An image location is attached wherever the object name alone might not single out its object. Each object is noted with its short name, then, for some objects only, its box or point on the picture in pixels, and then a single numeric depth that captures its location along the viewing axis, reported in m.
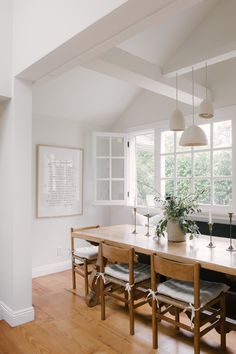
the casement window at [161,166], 3.71
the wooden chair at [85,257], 3.31
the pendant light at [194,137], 2.72
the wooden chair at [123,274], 2.48
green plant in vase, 2.65
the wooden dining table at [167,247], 2.03
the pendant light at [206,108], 2.76
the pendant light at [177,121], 2.88
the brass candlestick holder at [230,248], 2.33
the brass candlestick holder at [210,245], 2.47
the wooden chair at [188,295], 1.98
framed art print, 4.12
